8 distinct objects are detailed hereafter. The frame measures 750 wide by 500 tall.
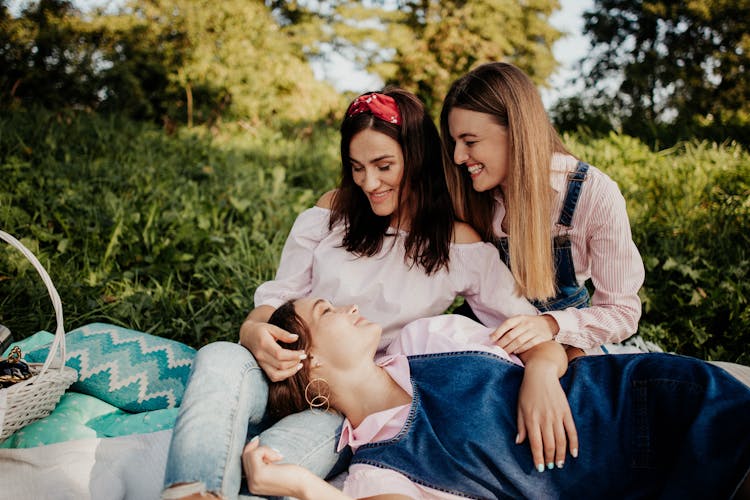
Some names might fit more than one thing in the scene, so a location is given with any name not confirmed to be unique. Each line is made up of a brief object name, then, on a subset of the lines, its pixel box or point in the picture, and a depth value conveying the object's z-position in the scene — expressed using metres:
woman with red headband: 2.53
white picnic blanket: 1.99
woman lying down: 1.72
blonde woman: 2.31
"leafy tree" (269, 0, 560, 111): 11.17
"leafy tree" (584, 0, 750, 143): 15.43
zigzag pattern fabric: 2.50
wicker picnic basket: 2.05
